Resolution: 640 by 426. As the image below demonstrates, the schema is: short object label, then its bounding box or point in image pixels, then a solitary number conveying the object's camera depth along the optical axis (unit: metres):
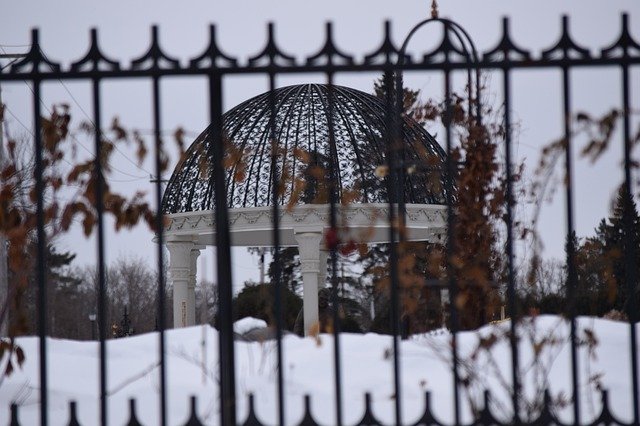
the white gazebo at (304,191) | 43.29
